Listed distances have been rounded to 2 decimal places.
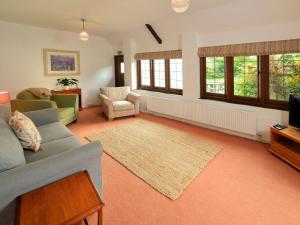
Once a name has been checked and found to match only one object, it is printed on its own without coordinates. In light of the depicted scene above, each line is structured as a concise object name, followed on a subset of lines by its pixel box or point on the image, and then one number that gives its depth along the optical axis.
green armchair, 4.05
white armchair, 4.93
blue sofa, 1.26
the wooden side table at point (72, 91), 5.63
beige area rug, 2.38
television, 2.74
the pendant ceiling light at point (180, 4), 2.08
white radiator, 3.57
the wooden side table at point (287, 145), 2.57
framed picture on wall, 5.73
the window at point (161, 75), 5.12
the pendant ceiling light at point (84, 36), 4.46
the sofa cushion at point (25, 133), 2.08
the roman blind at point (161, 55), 4.77
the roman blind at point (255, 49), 3.00
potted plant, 5.92
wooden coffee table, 1.08
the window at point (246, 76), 3.62
